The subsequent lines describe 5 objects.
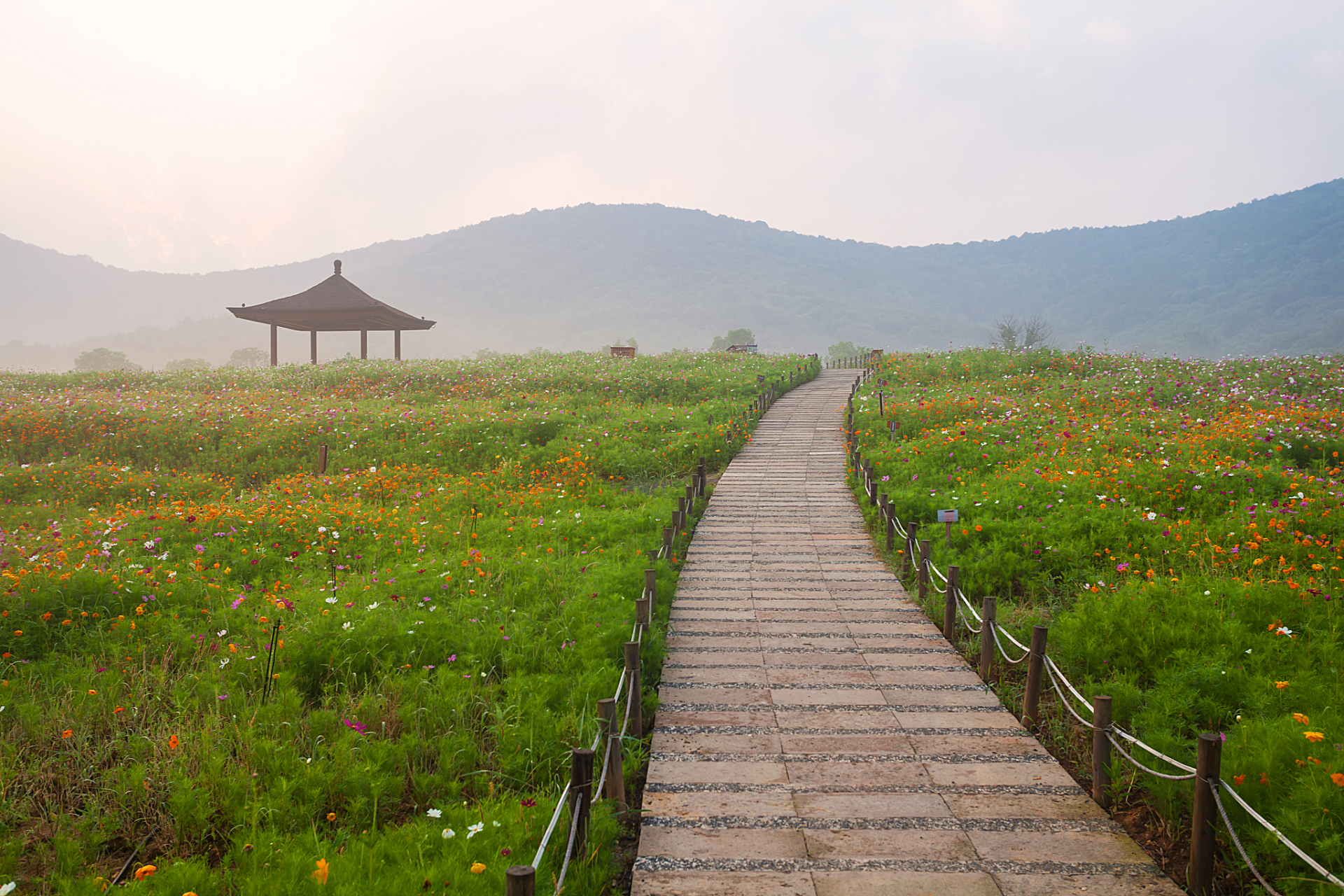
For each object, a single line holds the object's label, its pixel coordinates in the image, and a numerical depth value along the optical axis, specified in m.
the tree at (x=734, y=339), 106.26
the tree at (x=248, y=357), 101.81
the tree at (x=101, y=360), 83.25
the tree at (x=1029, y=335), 67.44
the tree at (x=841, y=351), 81.07
